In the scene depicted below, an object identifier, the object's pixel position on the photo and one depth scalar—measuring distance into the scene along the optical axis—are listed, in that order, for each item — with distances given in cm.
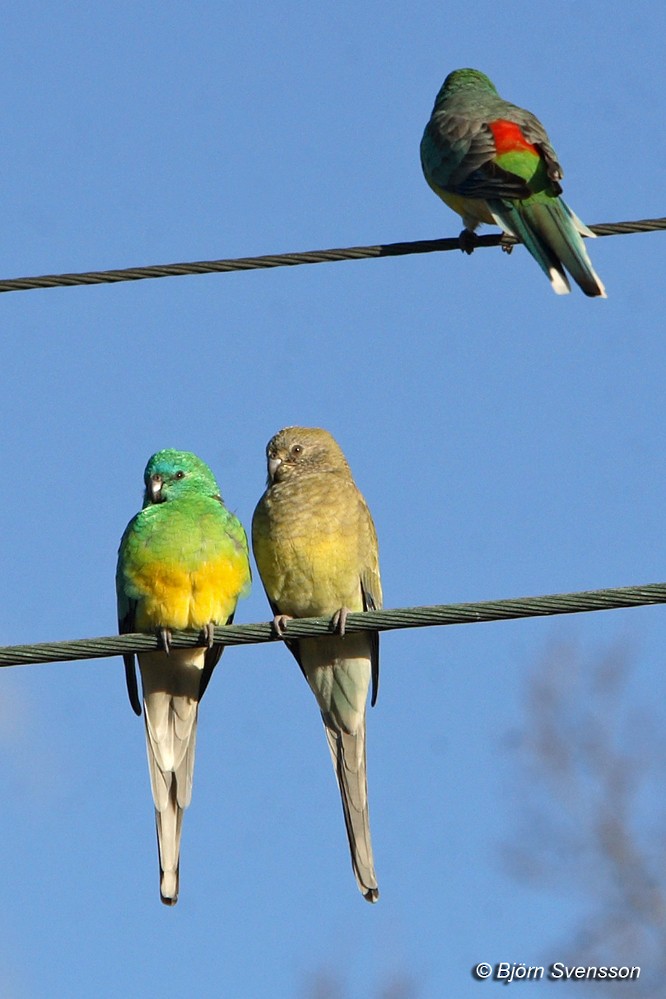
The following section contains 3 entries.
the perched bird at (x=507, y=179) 1505
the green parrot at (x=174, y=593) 1559
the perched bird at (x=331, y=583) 1606
